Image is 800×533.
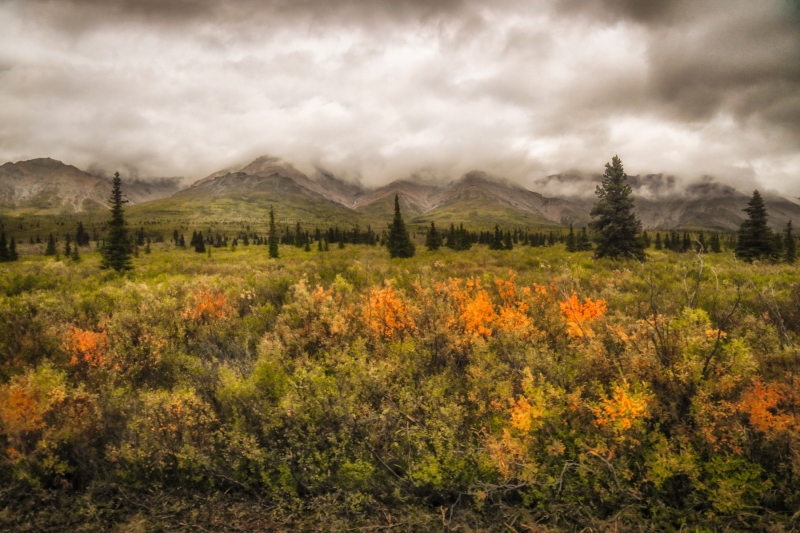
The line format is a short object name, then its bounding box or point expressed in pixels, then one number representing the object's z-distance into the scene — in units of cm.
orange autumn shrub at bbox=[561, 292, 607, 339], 770
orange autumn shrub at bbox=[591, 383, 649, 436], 456
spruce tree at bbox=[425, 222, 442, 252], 5253
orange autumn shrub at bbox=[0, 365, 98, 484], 546
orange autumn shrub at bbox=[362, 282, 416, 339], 919
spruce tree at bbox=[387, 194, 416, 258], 3828
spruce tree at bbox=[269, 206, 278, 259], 4349
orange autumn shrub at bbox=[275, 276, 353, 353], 886
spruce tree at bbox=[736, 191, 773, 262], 3241
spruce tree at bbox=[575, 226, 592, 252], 5319
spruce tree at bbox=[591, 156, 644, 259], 2866
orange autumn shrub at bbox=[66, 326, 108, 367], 803
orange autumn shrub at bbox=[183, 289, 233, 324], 1098
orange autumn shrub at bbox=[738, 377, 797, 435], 426
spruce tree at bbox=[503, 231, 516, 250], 6288
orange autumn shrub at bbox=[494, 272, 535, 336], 783
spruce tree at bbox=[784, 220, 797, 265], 2776
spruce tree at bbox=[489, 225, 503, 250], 5832
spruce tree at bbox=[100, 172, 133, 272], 3170
